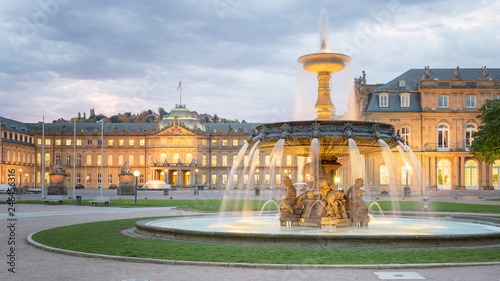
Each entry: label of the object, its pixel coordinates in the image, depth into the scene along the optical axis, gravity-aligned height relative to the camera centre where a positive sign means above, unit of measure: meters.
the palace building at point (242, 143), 62.22 +4.41
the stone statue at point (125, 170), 58.34 -0.48
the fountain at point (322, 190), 13.08 -0.74
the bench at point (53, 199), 36.33 -2.51
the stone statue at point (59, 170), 53.25 -0.41
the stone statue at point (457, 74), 63.47 +11.68
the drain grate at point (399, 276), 8.25 -1.89
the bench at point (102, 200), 33.69 -2.33
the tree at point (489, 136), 42.38 +2.54
